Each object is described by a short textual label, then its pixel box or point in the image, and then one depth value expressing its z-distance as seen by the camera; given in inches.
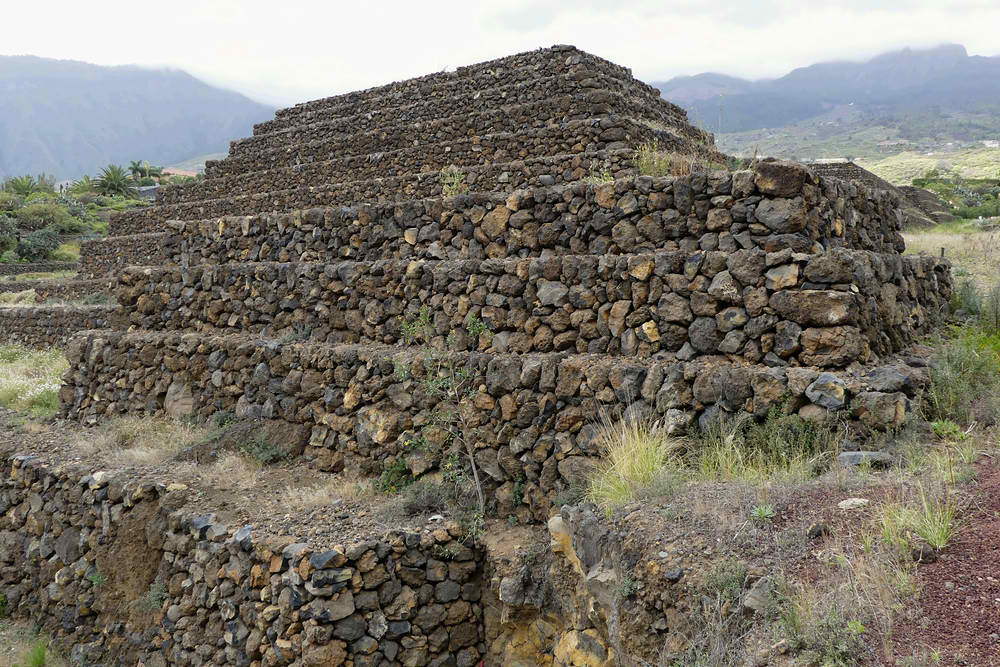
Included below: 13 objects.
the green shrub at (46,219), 1332.4
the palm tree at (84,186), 1848.9
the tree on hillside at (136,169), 1895.9
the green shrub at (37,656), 286.0
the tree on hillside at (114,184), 1804.9
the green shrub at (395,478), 259.0
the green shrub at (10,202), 1442.1
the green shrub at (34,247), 1219.9
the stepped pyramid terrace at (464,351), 201.8
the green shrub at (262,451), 297.0
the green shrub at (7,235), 1251.8
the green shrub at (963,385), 190.9
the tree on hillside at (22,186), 1772.4
